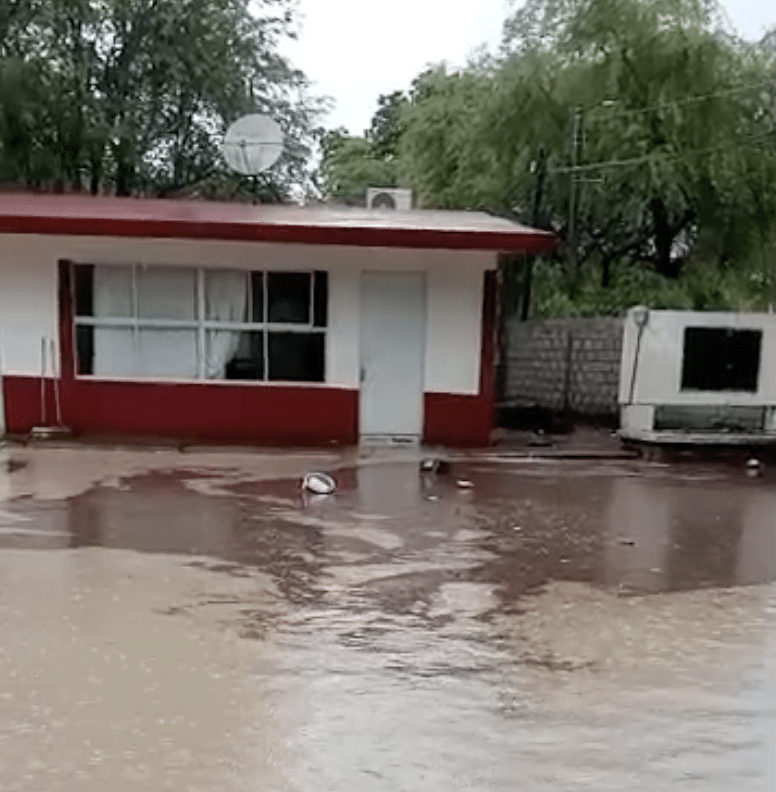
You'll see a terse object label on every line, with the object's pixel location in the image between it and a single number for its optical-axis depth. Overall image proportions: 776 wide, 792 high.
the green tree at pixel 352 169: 28.99
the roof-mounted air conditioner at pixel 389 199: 14.71
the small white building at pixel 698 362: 12.02
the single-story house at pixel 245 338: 12.03
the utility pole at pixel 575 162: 16.30
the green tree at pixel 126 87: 19.58
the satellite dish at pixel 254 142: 14.84
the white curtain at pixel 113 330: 12.17
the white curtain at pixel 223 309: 12.17
